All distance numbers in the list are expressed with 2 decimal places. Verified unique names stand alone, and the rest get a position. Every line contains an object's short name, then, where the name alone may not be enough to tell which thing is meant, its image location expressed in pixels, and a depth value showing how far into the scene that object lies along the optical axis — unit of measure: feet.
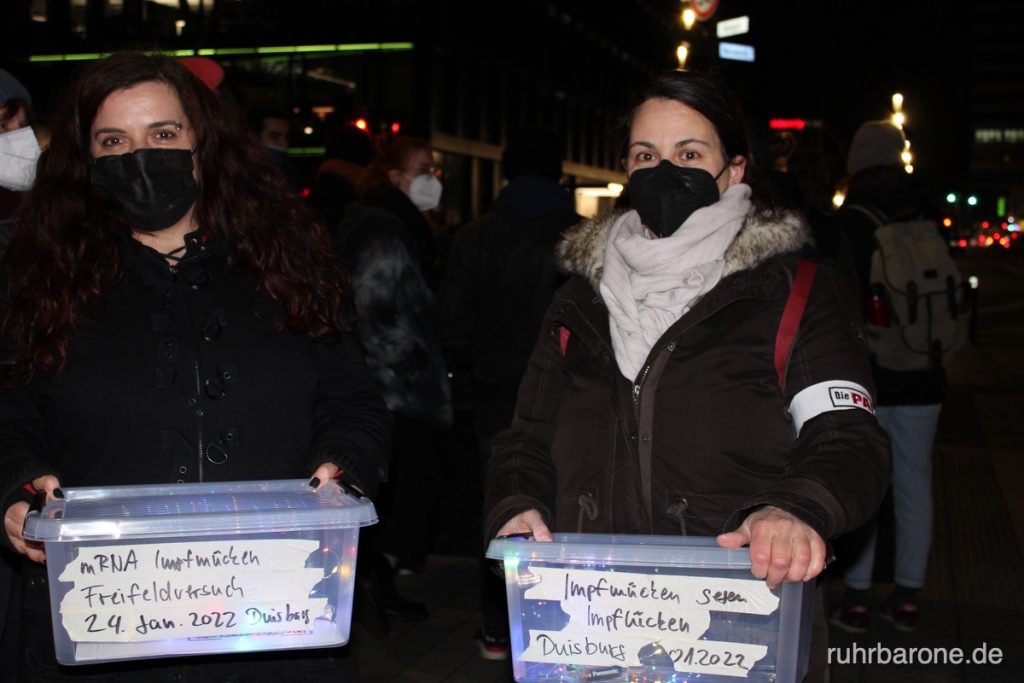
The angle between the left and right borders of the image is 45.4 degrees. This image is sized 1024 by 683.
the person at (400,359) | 20.31
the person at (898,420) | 19.52
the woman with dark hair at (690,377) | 8.30
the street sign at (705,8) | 92.54
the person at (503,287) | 18.89
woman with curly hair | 8.76
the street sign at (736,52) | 109.81
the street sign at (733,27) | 108.78
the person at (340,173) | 22.99
